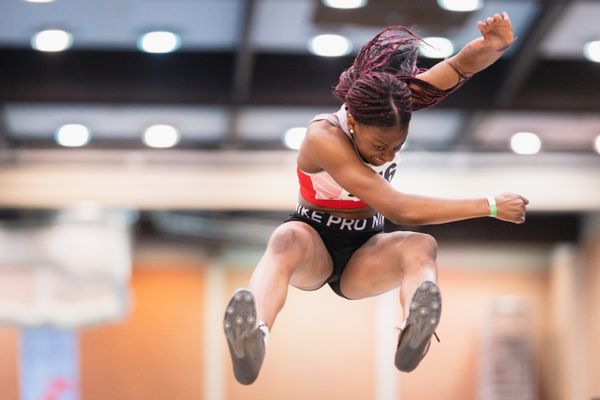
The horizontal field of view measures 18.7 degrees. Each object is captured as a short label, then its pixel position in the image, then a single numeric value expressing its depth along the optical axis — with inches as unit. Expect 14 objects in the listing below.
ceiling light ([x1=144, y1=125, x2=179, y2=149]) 553.0
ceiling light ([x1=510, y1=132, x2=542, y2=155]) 571.4
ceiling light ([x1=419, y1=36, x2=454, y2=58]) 463.9
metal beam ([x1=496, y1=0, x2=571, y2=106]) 447.2
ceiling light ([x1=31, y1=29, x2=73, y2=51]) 471.6
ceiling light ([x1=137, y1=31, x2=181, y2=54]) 475.7
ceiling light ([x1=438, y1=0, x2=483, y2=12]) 440.1
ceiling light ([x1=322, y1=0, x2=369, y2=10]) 437.3
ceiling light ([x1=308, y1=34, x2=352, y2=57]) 471.6
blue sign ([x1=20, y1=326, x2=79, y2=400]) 628.7
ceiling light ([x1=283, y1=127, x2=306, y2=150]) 553.0
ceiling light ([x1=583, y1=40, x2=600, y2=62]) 481.8
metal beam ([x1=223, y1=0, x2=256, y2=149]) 452.4
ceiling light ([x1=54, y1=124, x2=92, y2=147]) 553.5
